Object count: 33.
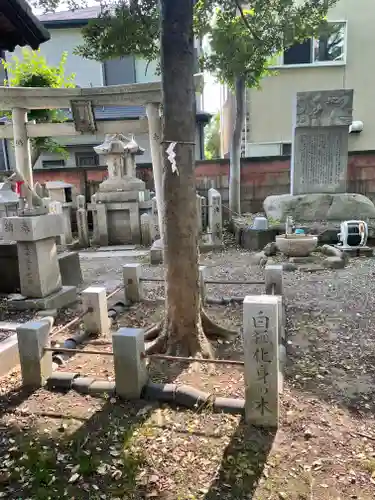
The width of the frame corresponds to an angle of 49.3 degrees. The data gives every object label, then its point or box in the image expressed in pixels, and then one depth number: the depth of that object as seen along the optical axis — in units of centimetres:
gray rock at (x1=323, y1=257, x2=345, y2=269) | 786
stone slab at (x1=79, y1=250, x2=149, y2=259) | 1083
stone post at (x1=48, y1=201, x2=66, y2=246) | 1154
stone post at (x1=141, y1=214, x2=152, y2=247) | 1229
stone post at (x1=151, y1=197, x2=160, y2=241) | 1174
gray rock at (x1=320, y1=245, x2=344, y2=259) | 828
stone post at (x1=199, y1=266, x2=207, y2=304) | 519
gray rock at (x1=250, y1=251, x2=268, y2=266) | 852
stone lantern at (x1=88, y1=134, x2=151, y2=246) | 1274
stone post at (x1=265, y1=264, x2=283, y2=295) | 529
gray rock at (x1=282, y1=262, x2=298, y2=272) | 788
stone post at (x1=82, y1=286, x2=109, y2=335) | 470
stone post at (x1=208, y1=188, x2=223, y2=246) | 1069
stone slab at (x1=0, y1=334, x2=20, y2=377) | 387
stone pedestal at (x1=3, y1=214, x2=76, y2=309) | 548
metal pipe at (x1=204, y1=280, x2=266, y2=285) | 542
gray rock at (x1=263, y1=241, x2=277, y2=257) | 895
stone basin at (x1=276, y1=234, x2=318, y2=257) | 835
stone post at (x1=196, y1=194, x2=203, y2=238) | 1154
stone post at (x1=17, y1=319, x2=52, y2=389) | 352
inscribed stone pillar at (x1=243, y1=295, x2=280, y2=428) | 296
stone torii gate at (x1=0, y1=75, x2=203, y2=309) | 560
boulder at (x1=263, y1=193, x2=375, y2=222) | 1003
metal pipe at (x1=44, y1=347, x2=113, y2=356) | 350
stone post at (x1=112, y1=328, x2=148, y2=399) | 325
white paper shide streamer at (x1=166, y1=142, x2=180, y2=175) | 375
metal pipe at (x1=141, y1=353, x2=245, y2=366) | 309
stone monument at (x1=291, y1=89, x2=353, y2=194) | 1014
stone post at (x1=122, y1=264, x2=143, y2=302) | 585
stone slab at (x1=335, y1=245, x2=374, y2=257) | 874
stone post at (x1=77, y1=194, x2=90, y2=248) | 1254
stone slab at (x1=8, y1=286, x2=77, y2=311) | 556
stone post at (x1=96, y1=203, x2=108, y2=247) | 1280
